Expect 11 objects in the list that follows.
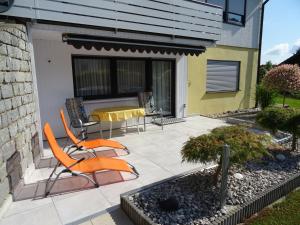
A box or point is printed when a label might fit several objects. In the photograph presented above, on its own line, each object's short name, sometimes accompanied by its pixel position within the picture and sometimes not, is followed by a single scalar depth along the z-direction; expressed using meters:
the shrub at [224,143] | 4.68
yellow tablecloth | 9.64
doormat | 12.58
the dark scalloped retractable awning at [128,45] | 8.51
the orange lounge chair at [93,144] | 7.18
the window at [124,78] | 10.73
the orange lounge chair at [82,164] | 5.17
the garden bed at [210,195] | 4.21
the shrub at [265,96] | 15.97
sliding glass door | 12.95
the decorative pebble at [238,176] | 5.71
